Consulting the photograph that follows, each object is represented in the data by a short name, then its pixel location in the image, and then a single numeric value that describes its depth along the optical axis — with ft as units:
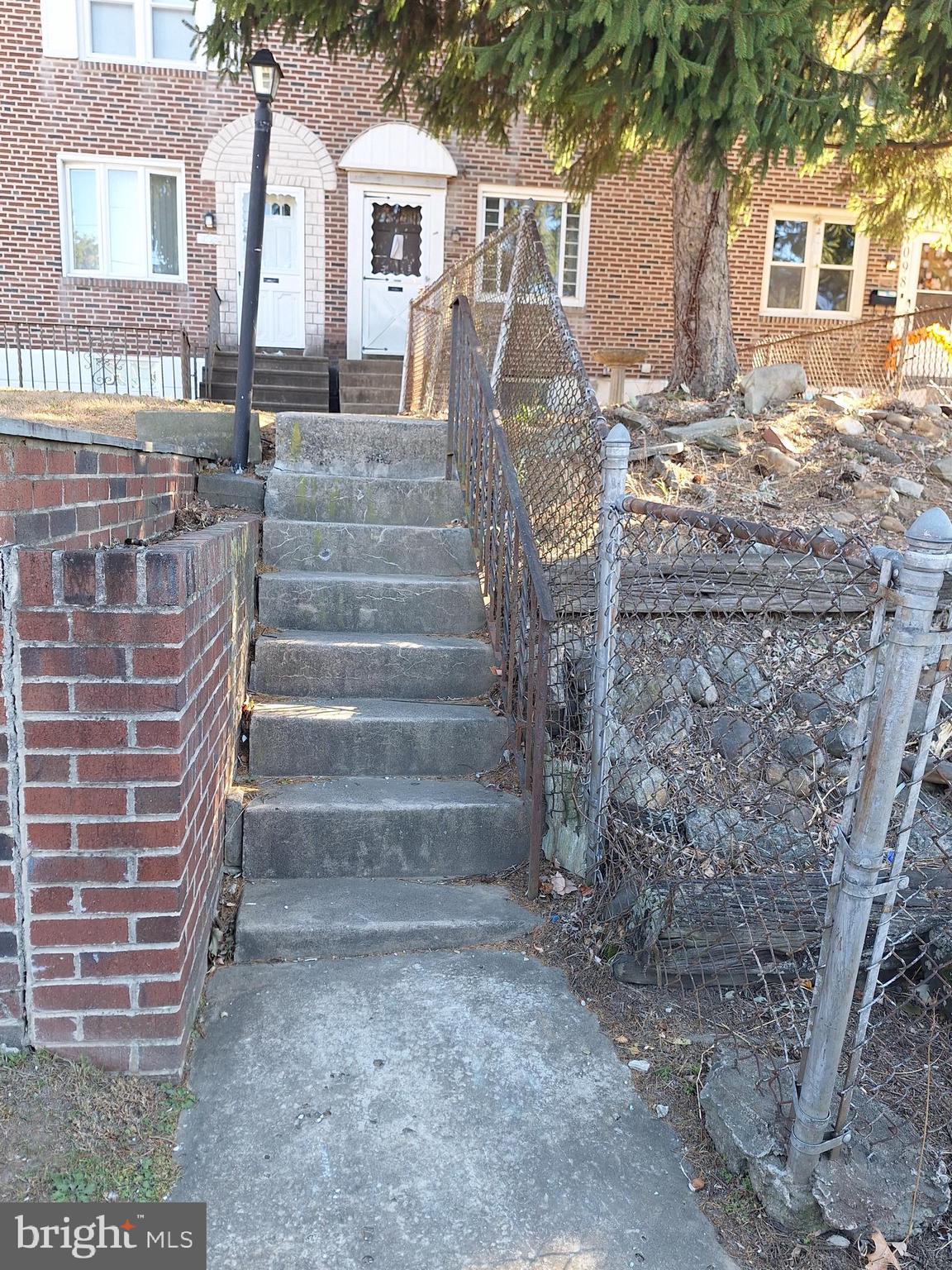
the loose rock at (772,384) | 23.30
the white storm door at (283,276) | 40.11
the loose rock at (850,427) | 21.39
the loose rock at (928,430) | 21.84
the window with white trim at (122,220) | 38.55
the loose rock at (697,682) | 14.11
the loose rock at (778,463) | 19.43
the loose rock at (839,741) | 14.35
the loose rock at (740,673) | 14.93
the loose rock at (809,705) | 14.40
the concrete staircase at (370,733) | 10.07
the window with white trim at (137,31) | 37.37
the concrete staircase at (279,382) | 36.52
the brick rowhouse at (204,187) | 37.47
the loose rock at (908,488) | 18.63
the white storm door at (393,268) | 40.78
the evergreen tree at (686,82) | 14.76
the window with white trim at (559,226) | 41.57
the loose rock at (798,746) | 14.06
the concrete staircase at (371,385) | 36.17
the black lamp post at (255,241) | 17.28
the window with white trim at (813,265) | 44.21
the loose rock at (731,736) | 13.78
